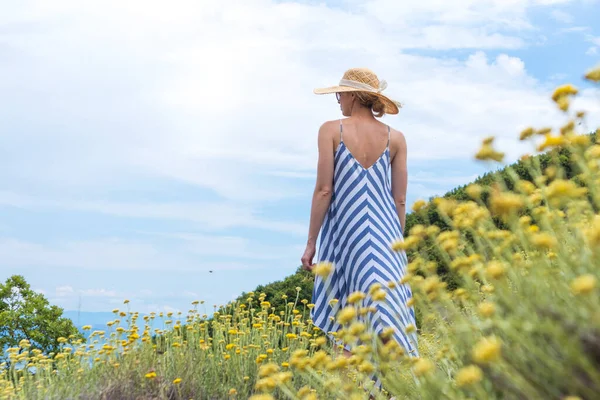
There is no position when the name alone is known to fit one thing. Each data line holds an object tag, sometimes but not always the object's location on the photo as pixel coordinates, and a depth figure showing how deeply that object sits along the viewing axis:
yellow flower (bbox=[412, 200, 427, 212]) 2.71
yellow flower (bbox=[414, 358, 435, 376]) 2.01
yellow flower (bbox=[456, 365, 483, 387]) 1.69
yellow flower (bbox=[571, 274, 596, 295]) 1.52
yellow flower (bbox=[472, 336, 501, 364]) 1.60
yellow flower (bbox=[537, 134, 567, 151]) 2.24
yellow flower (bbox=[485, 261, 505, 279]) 1.83
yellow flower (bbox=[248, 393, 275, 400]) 2.12
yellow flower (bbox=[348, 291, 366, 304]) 2.46
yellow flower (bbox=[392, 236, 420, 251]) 2.47
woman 4.22
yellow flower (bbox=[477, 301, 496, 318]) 1.92
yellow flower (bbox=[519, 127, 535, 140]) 2.53
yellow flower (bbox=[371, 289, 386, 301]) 2.43
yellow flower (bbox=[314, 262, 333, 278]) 2.56
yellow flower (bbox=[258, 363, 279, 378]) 2.44
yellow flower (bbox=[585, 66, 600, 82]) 2.35
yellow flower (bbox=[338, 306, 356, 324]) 2.31
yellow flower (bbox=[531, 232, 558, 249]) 1.90
